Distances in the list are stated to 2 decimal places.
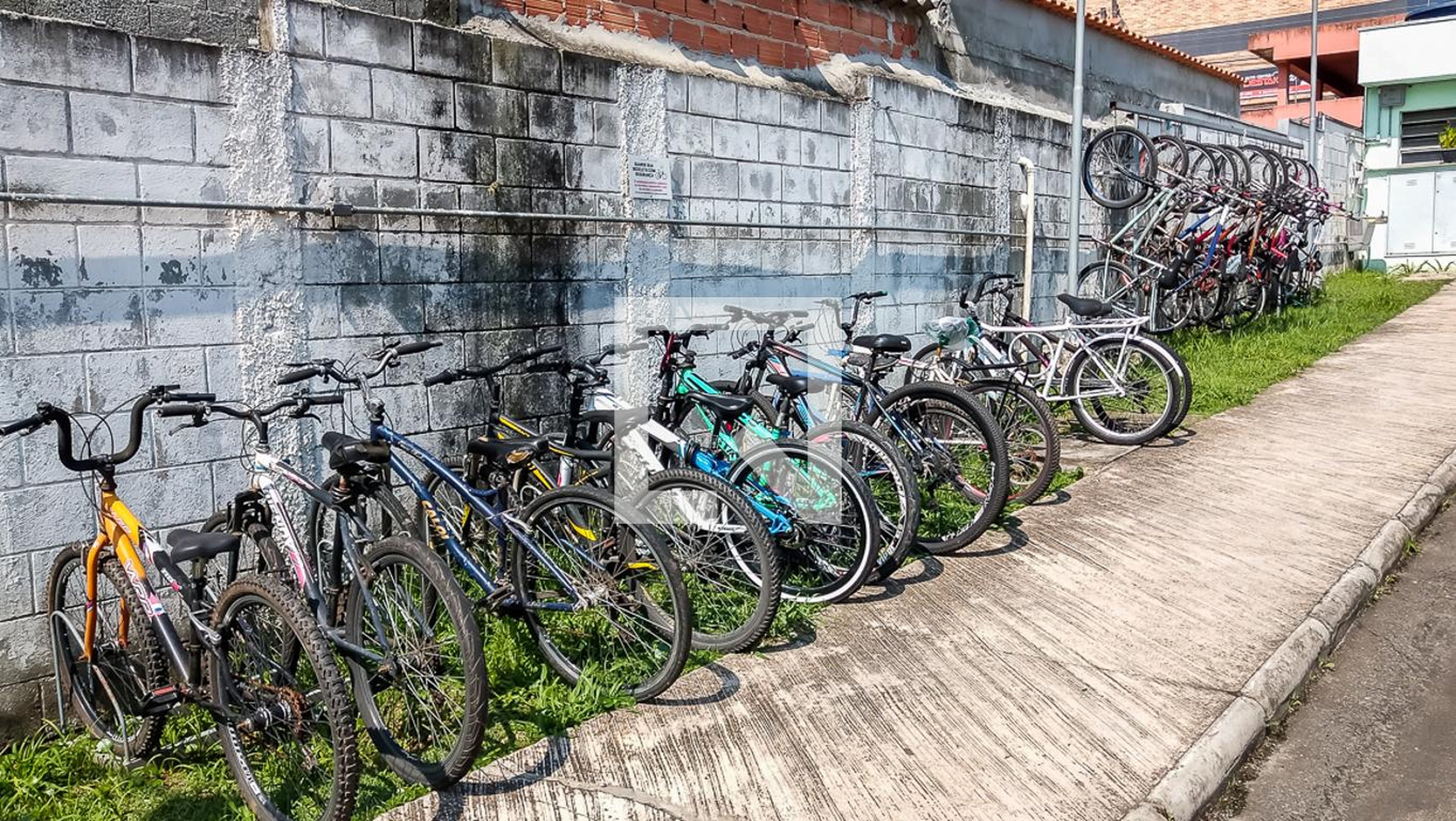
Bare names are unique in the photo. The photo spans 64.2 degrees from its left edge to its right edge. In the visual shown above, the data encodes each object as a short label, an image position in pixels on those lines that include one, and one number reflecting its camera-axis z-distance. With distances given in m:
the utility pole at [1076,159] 9.47
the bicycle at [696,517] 4.60
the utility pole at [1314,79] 17.11
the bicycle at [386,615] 3.61
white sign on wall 6.41
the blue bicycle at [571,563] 4.19
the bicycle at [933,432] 5.91
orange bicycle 3.39
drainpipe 9.98
